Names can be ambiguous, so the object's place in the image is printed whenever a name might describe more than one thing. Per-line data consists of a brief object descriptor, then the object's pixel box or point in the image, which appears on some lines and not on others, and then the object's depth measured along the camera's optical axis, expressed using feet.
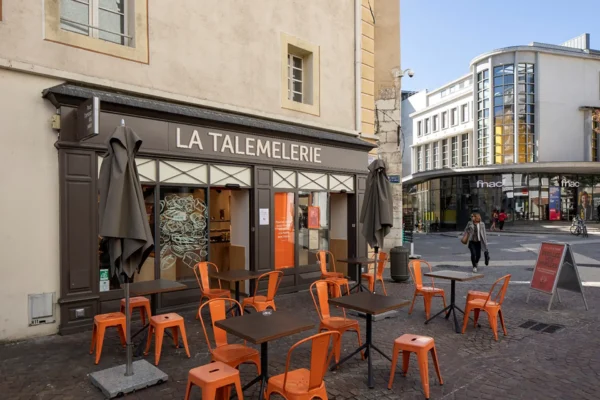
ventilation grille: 20.25
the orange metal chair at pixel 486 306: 20.85
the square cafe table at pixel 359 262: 28.25
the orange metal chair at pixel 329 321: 16.94
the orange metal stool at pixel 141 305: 20.49
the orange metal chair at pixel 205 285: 22.56
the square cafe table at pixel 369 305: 15.66
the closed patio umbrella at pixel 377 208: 25.02
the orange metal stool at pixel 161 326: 16.94
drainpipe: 37.29
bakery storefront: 21.26
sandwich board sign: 26.84
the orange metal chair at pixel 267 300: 21.45
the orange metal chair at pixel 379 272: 29.99
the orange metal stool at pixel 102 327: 17.15
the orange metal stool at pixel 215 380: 11.57
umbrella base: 14.15
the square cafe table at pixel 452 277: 22.71
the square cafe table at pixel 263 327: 12.40
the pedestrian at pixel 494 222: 100.74
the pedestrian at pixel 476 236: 38.11
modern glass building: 102.53
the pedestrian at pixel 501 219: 97.02
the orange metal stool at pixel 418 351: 14.20
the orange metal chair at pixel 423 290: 23.62
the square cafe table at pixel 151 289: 18.45
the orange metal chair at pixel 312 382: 11.06
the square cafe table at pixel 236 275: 22.40
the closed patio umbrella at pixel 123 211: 14.23
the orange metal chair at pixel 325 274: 28.35
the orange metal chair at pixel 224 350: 13.53
